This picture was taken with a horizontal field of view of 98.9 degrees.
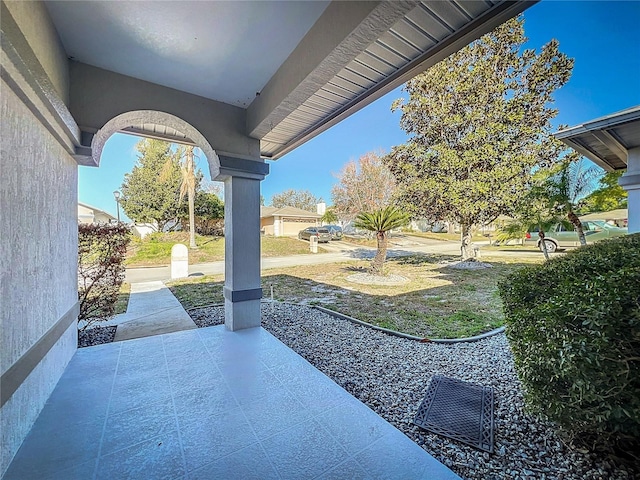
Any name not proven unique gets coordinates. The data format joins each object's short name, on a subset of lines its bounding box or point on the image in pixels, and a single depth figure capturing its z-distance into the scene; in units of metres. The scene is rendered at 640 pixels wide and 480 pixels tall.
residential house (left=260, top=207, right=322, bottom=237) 21.89
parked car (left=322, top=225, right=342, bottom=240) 21.02
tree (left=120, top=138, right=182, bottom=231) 16.67
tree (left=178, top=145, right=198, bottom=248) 14.25
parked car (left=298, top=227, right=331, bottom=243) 19.31
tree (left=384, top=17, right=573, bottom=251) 10.24
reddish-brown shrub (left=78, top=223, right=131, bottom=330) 3.99
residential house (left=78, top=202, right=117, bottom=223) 14.52
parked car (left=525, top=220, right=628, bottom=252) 6.30
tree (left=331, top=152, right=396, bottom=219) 16.72
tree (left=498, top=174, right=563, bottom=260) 7.68
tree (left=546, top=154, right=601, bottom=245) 6.77
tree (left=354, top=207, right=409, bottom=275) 8.87
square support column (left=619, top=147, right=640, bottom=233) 3.81
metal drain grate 1.93
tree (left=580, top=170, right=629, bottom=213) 6.02
